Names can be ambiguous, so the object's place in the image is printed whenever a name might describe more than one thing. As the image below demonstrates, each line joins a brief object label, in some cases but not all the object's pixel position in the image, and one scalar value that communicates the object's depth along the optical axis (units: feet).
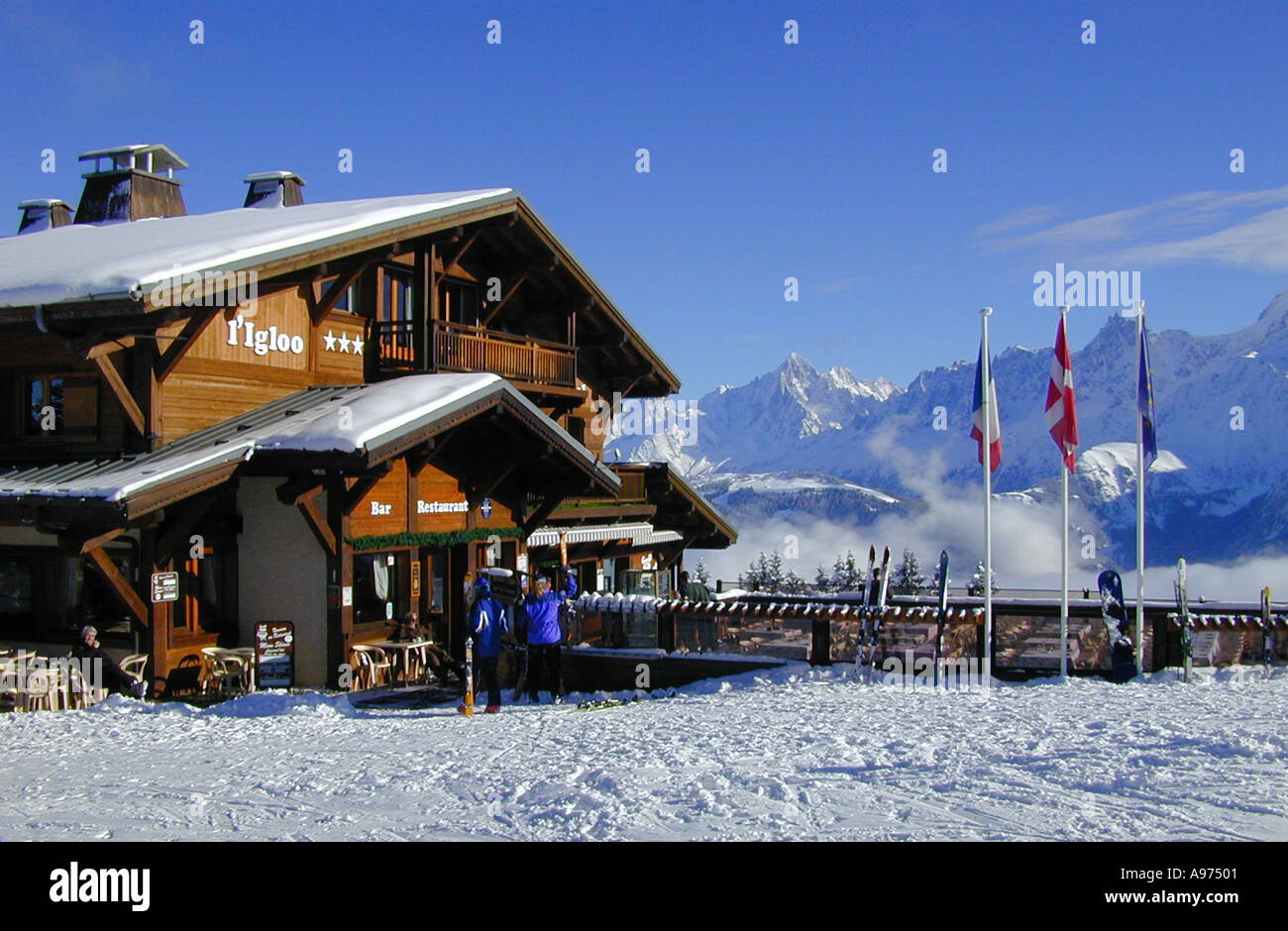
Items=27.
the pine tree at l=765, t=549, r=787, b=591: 175.83
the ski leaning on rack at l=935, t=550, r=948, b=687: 52.60
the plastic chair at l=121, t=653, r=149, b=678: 51.49
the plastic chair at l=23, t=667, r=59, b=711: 47.57
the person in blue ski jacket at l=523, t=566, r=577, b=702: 50.98
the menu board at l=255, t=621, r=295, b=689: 53.72
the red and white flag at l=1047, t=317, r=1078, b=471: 54.60
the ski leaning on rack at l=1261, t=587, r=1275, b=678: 53.16
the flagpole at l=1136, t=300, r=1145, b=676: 52.01
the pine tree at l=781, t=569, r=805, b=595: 161.04
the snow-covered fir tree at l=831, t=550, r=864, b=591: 196.58
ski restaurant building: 49.44
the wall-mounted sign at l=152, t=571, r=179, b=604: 50.90
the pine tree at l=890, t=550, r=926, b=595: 192.15
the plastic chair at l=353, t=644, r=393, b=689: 56.80
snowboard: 52.11
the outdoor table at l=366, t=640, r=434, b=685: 57.82
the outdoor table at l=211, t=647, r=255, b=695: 54.08
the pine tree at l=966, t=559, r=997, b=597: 98.99
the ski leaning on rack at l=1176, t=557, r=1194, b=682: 51.44
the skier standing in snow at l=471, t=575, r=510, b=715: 48.85
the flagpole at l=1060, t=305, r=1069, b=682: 51.37
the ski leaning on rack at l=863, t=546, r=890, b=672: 53.21
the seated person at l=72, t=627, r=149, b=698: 49.29
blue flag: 55.26
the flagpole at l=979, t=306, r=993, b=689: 52.34
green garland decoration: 57.88
